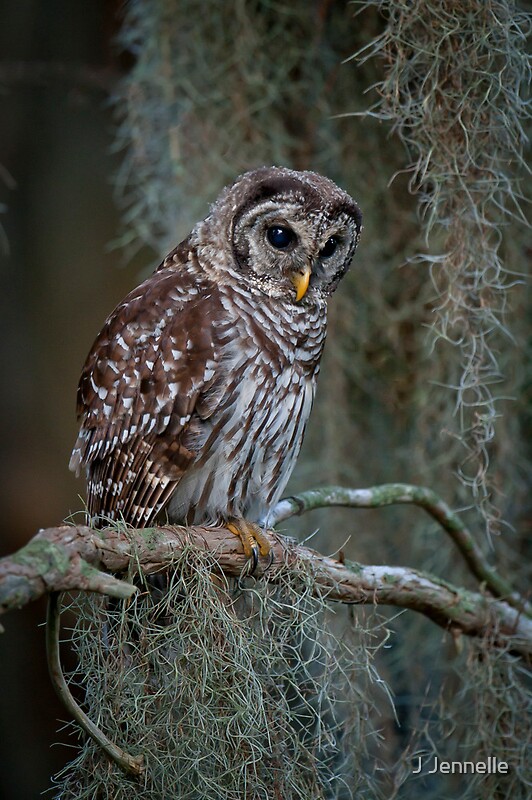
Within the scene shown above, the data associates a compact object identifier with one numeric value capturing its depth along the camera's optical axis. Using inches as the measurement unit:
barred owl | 319.3
